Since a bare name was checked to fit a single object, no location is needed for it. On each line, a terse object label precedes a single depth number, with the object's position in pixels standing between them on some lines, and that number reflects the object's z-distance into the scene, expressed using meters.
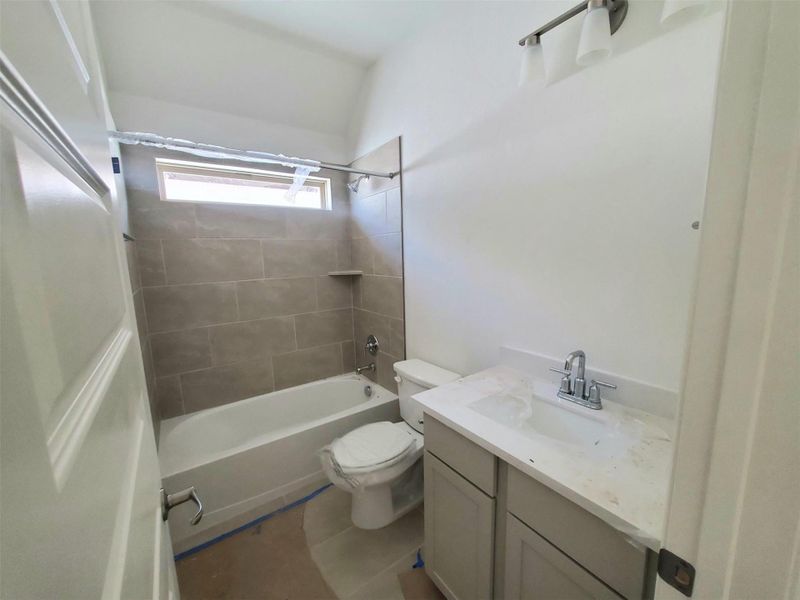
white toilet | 1.44
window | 1.97
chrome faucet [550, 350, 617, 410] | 1.06
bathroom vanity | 0.68
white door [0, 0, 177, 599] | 0.17
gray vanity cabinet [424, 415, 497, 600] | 0.96
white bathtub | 1.59
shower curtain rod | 1.42
